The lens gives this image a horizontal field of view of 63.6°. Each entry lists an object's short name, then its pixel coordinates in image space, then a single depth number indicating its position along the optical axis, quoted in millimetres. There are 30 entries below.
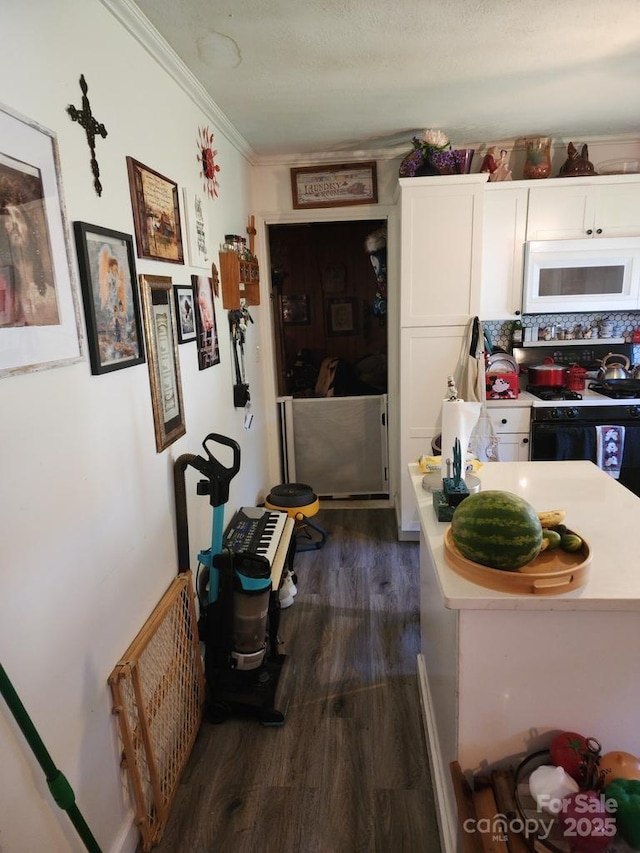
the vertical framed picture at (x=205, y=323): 2301
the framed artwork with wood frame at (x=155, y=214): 1696
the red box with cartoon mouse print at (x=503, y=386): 3346
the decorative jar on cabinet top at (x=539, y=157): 3186
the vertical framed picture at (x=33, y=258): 1058
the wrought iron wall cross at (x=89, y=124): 1341
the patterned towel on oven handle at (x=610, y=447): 3207
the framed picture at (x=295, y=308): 5277
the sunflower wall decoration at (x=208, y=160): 2396
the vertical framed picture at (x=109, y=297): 1357
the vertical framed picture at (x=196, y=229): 2174
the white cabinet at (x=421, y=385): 3234
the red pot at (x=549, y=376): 3455
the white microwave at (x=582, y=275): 3207
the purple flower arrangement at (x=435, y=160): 3013
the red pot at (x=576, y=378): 3473
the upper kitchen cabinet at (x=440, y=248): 3047
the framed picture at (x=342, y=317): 5246
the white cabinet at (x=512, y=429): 3279
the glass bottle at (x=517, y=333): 3627
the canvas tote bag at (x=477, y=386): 3160
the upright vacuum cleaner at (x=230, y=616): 1915
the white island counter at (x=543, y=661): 1160
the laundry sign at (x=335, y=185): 3467
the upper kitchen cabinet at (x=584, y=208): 3178
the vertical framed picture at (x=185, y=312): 2045
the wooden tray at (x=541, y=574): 1144
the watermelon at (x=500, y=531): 1141
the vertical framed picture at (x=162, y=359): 1754
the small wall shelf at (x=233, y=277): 2693
